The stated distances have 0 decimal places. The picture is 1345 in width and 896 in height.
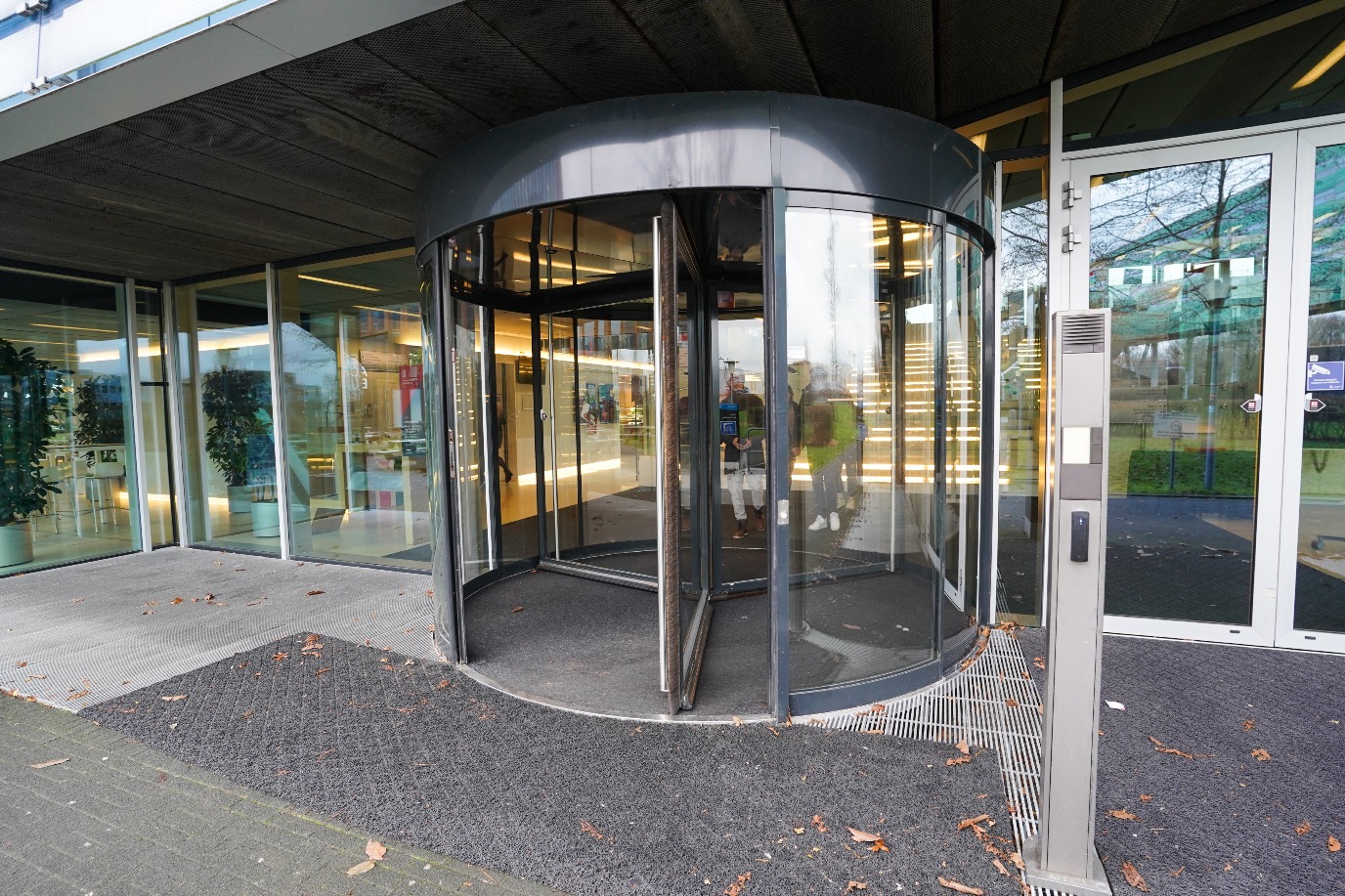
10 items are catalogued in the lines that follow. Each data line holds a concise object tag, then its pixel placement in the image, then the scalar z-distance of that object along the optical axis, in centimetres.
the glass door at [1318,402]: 366
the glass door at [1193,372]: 379
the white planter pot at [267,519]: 705
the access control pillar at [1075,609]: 191
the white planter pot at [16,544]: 641
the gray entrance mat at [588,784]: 213
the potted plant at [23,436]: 646
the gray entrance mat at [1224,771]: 208
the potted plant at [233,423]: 704
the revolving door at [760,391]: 305
